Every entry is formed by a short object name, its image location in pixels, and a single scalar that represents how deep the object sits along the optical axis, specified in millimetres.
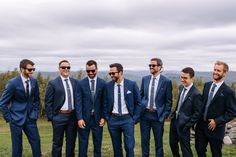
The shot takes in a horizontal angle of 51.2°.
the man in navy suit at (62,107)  5598
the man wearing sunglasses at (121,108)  5655
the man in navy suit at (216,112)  5151
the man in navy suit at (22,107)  5502
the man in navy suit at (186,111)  5363
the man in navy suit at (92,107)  5686
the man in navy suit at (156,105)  5780
